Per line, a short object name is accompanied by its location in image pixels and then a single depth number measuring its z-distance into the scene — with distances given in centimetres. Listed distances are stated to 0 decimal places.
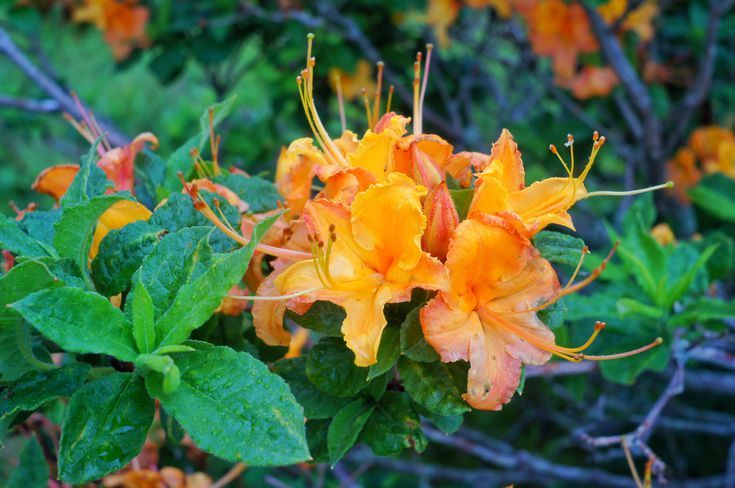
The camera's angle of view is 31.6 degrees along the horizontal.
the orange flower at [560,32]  73
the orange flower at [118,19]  82
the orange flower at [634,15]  71
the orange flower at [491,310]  33
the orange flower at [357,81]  81
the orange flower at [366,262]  33
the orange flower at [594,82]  74
